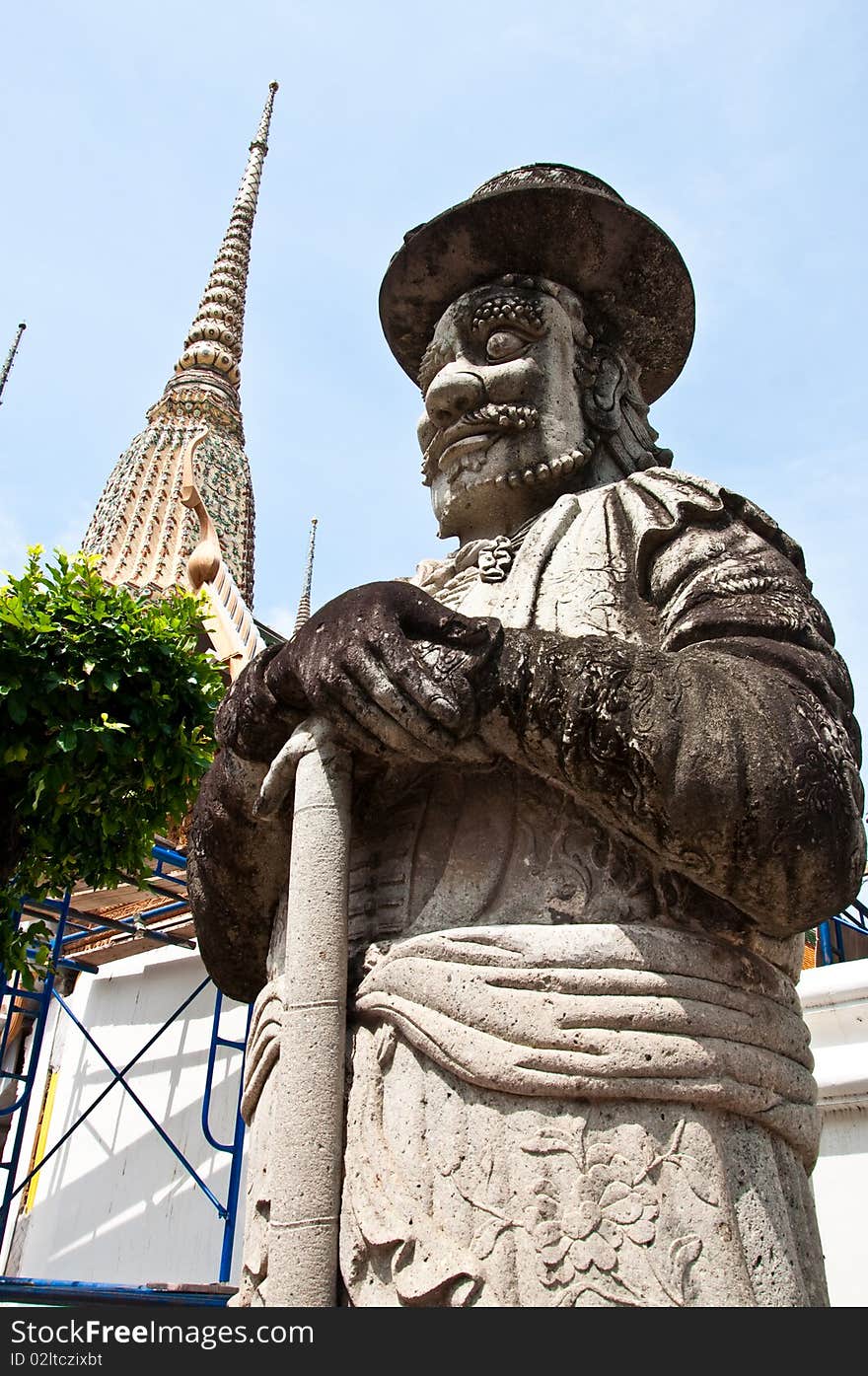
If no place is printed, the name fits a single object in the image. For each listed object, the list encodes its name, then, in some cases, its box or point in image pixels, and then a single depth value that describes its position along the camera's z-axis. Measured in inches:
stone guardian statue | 69.2
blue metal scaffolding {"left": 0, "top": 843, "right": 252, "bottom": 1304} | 234.1
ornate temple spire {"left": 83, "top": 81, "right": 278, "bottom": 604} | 634.2
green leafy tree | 207.6
